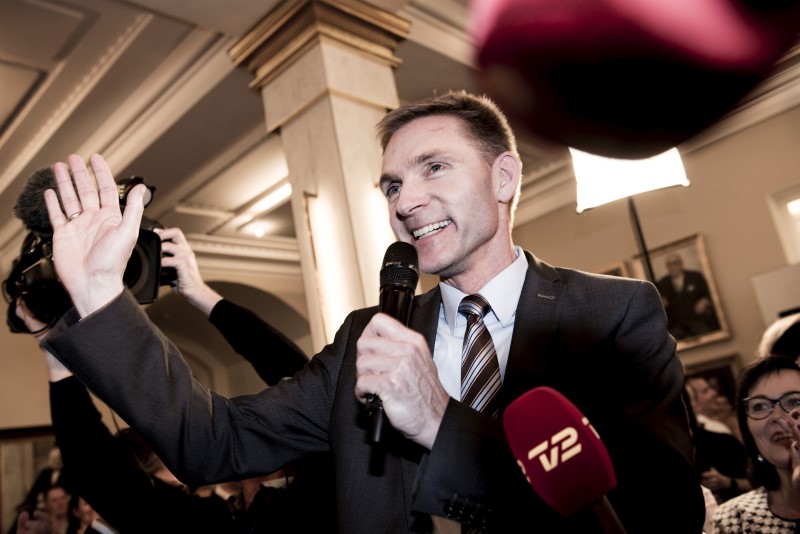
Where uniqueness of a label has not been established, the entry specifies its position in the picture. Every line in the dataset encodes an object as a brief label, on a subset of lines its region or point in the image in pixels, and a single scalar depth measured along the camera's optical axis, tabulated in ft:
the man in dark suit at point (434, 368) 3.21
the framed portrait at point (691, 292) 20.85
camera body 4.84
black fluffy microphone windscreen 4.82
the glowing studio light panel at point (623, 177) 7.86
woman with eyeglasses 7.06
